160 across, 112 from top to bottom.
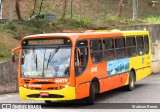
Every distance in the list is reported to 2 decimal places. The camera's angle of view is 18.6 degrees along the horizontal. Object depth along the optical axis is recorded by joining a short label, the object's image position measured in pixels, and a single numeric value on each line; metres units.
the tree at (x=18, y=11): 31.47
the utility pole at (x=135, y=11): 40.91
